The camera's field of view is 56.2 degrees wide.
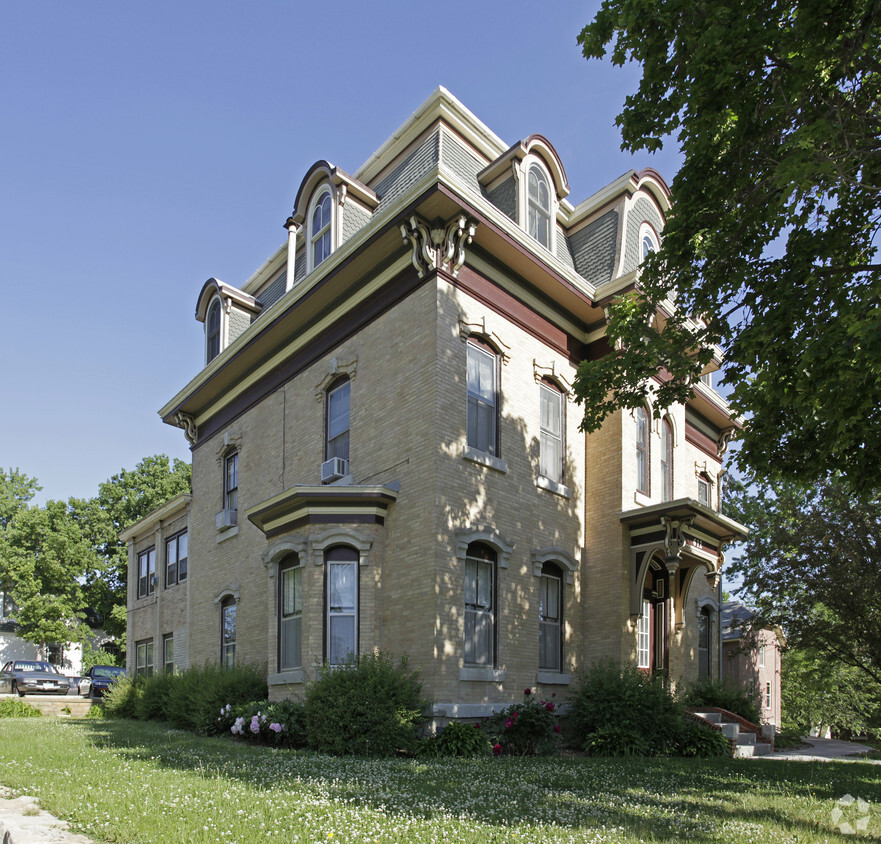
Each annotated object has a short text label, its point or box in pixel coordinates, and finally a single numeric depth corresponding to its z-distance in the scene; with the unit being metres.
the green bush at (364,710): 12.70
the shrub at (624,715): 14.28
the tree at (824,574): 21.34
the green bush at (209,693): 16.44
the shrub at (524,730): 13.62
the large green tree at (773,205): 9.09
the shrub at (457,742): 12.71
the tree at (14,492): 51.75
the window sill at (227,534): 20.88
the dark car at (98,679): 30.62
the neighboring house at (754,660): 26.42
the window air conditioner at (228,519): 21.22
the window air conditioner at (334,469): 16.72
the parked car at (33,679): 31.28
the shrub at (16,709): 21.91
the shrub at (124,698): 22.20
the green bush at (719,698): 18.77
